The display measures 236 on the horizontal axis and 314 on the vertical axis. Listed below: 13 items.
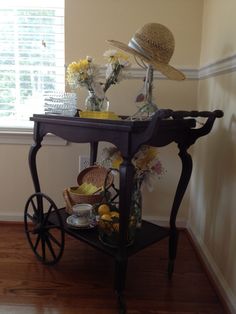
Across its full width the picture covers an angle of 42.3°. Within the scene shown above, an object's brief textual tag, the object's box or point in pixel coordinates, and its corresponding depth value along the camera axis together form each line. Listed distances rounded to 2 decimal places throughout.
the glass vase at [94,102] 1.47
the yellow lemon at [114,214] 1.31
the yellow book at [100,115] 1.32
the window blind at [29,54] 1.90
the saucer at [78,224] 1.45
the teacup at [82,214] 1.46
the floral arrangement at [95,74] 1.39
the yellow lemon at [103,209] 1.35
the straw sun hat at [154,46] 1.24
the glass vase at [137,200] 1.35
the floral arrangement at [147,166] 1.39
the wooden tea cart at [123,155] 1.12
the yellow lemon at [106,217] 1.28
